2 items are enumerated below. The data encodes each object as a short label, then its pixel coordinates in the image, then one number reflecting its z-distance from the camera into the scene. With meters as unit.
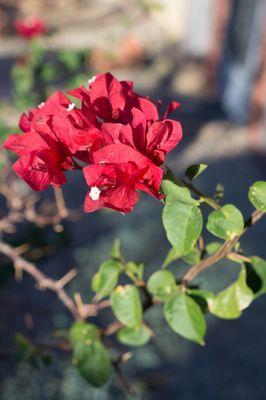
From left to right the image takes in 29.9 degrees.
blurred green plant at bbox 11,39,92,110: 2.04
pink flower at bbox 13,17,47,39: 2.22
